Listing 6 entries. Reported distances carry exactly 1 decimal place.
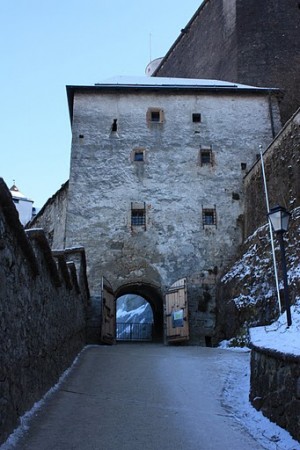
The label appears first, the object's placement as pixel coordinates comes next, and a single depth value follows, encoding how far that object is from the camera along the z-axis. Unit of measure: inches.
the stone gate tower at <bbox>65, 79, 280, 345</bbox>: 624.4
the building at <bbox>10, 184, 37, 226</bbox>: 1733.5
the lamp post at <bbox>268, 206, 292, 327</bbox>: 277.3
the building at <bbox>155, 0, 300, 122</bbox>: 861.8
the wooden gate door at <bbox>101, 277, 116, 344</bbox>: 557.3
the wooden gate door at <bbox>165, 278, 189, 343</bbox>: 564.1
